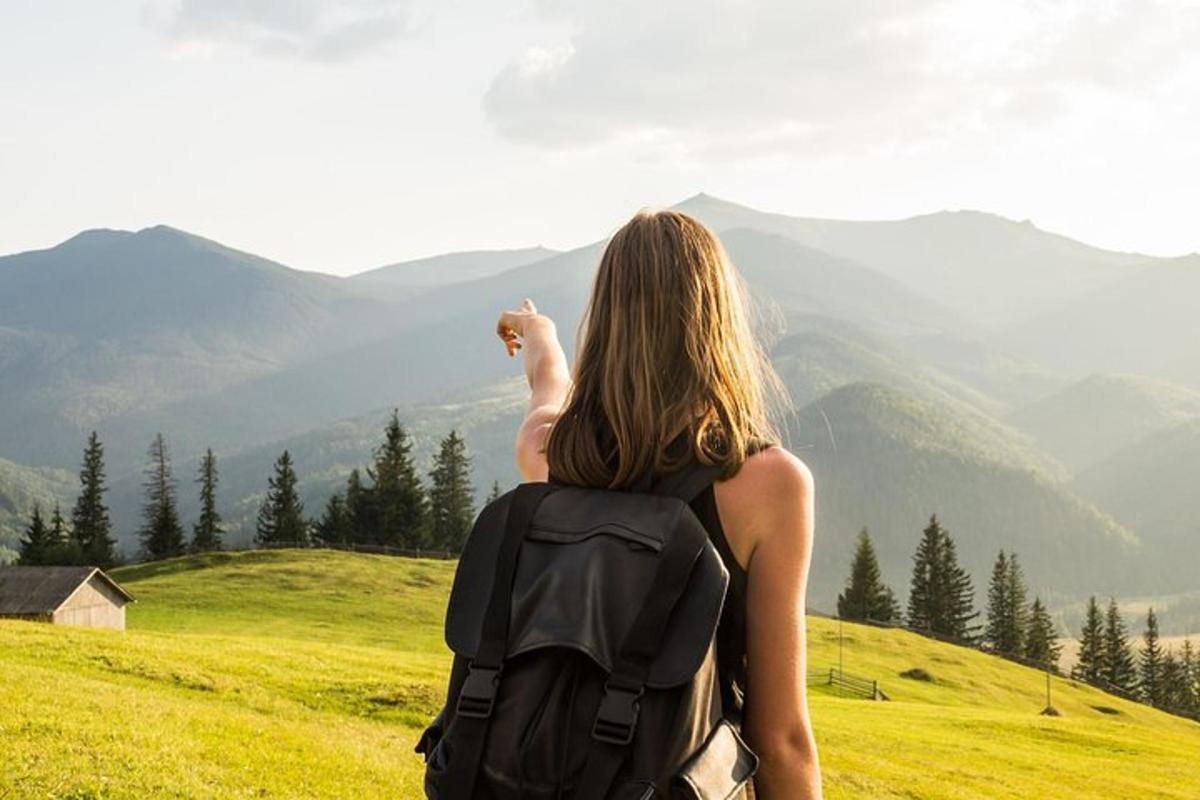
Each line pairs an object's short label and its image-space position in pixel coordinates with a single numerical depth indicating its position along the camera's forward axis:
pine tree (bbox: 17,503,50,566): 99.38
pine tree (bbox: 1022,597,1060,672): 111.31
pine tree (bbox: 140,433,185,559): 103.88
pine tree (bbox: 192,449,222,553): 107.19
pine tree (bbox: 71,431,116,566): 100.62
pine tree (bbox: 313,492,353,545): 108.44
